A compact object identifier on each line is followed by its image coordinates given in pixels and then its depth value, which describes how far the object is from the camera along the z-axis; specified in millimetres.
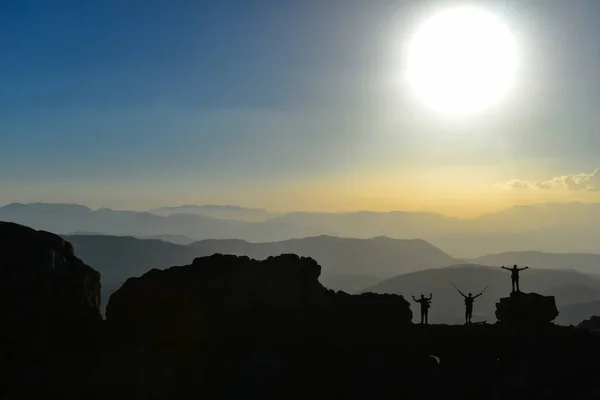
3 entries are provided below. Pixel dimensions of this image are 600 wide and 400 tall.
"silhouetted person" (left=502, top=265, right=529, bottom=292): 44766
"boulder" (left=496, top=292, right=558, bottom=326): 42656
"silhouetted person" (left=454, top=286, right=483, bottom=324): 44594
